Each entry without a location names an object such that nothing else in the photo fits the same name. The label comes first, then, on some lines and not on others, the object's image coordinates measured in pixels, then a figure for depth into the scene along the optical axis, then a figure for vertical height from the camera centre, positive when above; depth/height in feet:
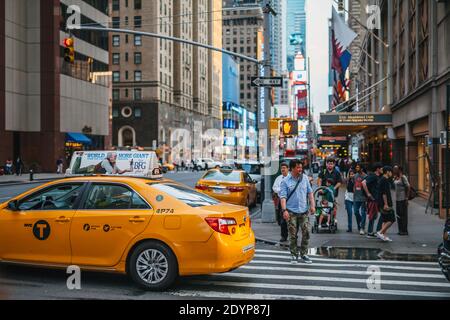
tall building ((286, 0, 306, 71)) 446.56 +108.76
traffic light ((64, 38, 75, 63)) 63.34 +13.77
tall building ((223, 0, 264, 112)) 545.03 +143.76
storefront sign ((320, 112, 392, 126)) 90.94 +8.17
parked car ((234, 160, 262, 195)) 86.20 +0.14
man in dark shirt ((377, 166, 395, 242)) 42.16 -2.85
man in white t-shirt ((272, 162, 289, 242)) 42.39 -3.19
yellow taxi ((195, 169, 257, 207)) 62.18 -1.85
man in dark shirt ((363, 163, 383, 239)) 44.54 -1.84
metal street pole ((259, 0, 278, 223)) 54.19 +3.55
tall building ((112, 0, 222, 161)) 293.23 +50.20
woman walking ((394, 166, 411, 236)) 44.78 -2.67
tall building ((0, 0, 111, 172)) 164.04 +27.02
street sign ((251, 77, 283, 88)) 53.47 +8.49
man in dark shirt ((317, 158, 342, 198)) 47.78 -0.57
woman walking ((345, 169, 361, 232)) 47.32 -2.39
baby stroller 46.75 -3.49
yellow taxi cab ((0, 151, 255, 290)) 24.63 -2.76
